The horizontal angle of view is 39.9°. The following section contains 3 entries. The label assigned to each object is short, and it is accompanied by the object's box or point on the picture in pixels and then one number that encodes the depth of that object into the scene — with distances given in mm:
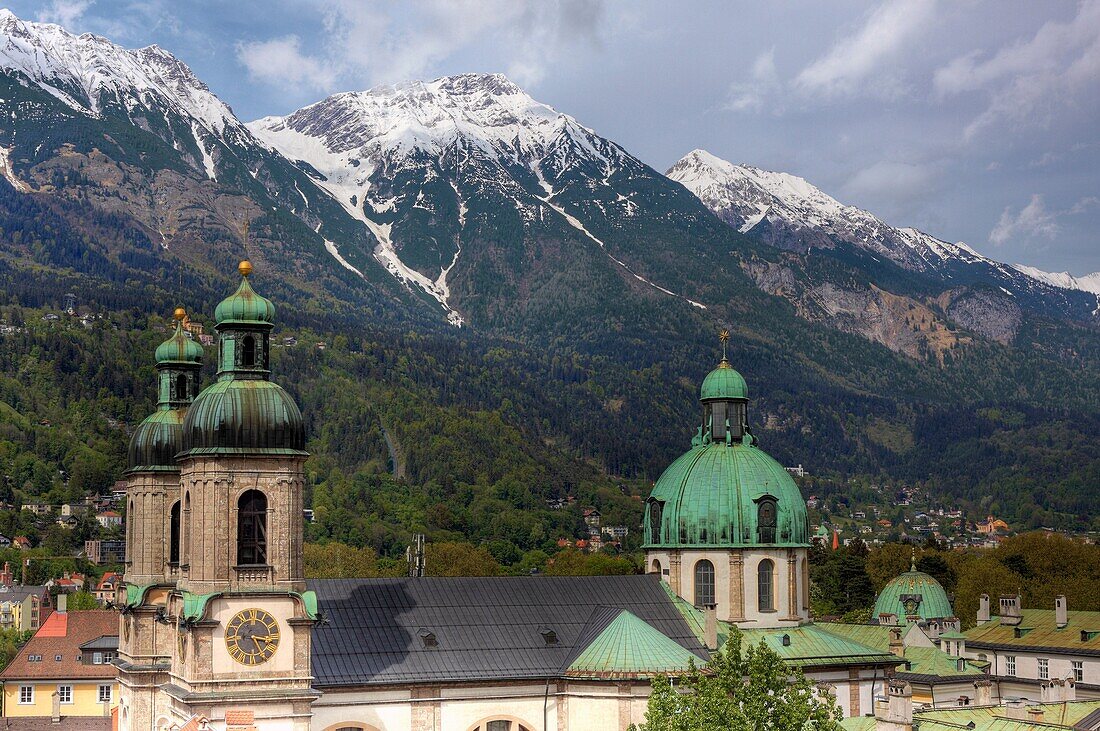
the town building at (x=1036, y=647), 115688
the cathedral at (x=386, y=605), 62906
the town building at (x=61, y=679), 122625
